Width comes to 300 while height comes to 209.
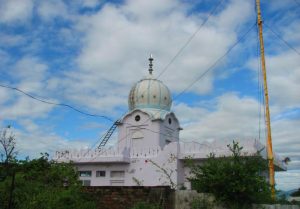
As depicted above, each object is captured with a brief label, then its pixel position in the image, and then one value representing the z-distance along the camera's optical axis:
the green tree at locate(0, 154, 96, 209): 11.23
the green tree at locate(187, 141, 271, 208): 10.97
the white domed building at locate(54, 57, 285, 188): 24.70
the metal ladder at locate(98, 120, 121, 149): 31.84
